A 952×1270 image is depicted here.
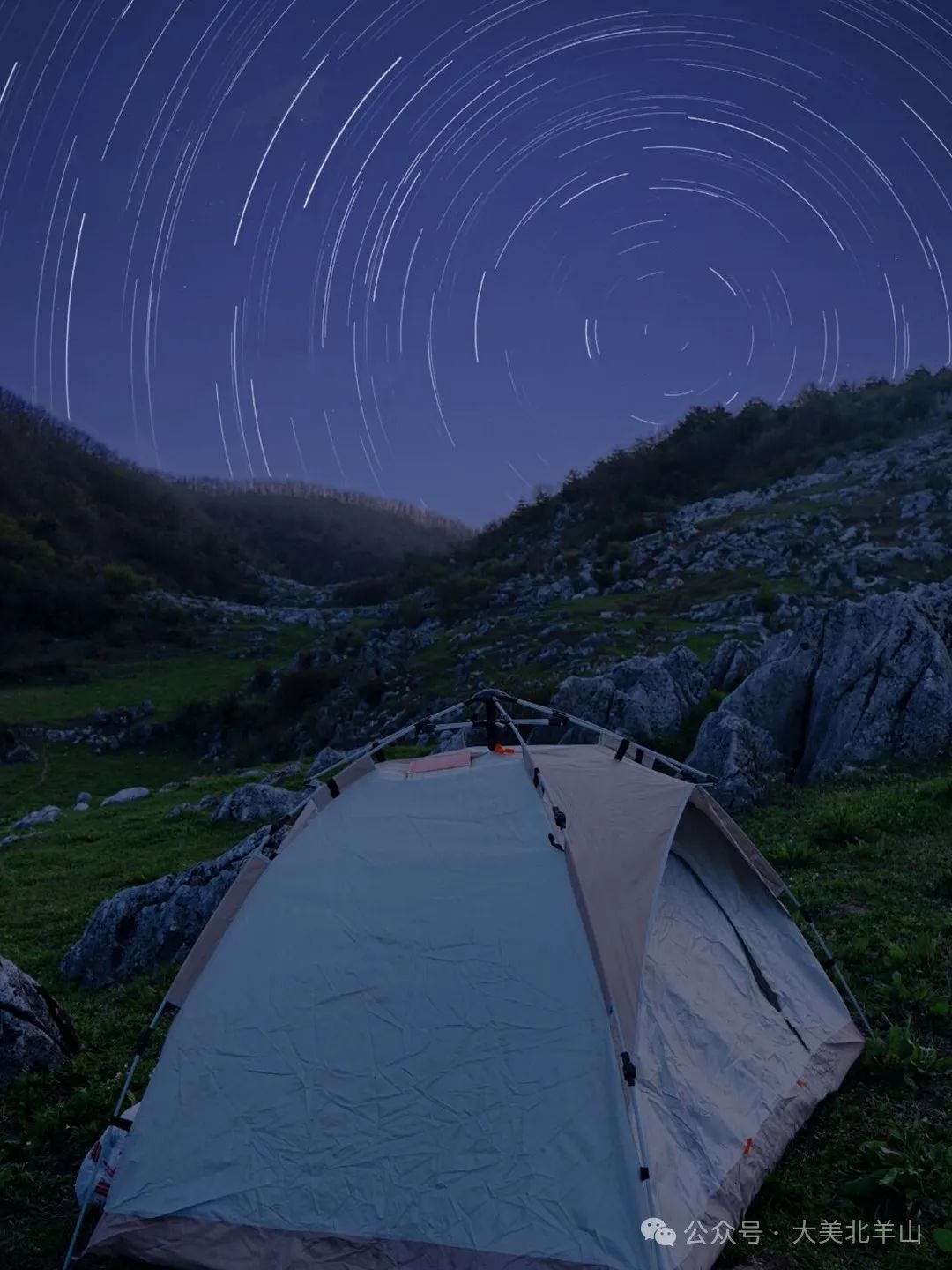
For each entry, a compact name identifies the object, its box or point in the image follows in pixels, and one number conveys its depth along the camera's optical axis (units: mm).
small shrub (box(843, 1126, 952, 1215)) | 5773
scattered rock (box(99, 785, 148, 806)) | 27325
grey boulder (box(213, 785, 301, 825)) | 19250
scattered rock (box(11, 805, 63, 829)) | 24484
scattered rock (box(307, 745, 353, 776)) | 22109
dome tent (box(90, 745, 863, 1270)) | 5355
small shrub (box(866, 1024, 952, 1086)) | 7152
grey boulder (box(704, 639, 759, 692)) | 19859
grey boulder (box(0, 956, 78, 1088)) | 8352
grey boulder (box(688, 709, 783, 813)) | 14867
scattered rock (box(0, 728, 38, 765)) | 37594
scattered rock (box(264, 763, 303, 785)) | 24828
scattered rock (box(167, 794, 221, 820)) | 21734
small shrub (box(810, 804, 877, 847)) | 12328
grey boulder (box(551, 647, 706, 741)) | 18391
